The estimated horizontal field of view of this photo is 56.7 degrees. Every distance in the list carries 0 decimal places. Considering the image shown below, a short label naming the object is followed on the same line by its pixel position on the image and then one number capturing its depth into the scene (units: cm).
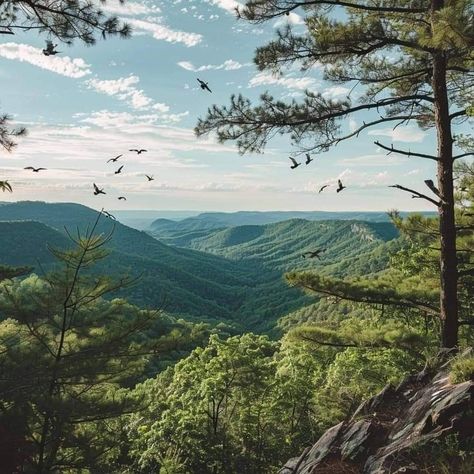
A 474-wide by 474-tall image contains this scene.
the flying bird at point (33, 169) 611
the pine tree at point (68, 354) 985
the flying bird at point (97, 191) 692
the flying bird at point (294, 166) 793
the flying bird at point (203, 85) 643
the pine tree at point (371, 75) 962
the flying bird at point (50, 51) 605
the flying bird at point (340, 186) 727
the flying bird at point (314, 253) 732
